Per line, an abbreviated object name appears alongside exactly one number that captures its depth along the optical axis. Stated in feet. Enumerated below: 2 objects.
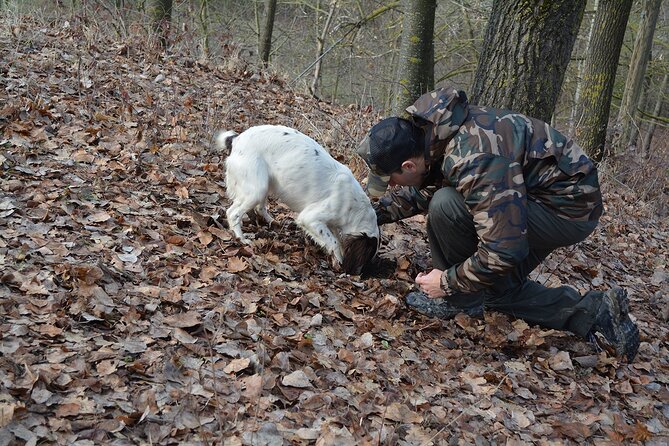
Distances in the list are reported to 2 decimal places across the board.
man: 10.95
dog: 14.79
